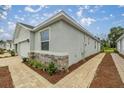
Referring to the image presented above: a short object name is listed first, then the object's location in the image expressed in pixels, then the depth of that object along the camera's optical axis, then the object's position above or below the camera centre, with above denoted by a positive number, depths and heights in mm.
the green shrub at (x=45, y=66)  3711 -1118
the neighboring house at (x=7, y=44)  22465 +851
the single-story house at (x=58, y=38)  4411 +684
